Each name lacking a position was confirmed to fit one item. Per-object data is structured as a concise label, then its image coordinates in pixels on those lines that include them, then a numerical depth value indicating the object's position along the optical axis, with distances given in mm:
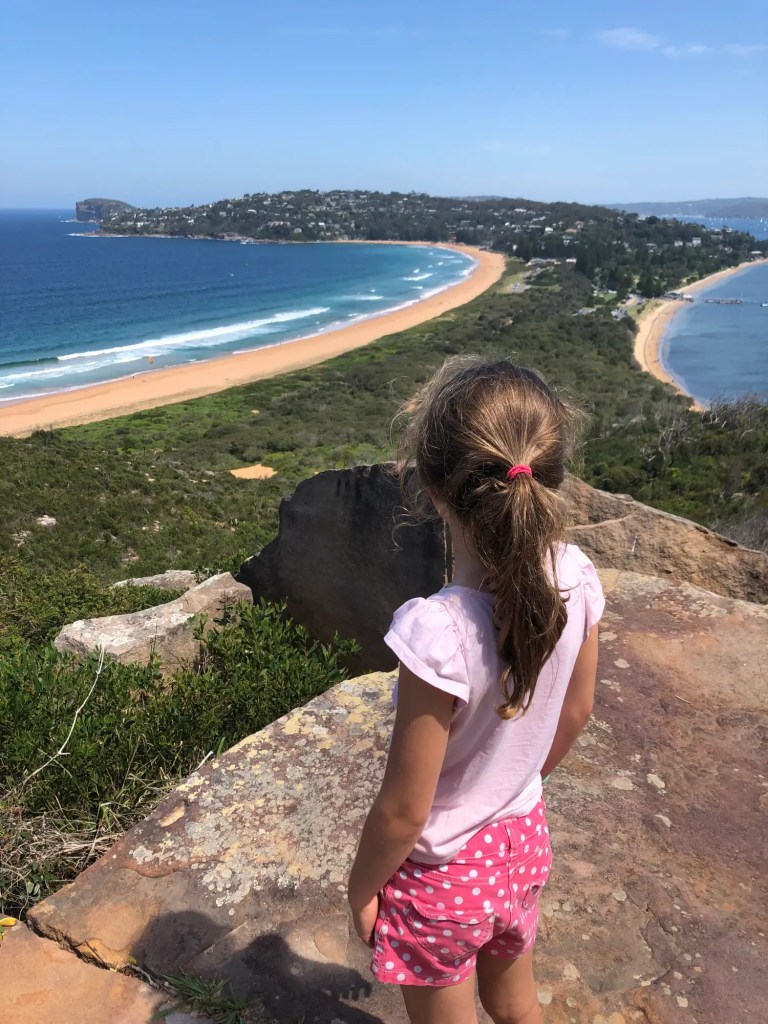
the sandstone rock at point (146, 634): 4746
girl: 1351
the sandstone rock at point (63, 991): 2055
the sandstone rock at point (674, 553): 4965
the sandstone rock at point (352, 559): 4742
